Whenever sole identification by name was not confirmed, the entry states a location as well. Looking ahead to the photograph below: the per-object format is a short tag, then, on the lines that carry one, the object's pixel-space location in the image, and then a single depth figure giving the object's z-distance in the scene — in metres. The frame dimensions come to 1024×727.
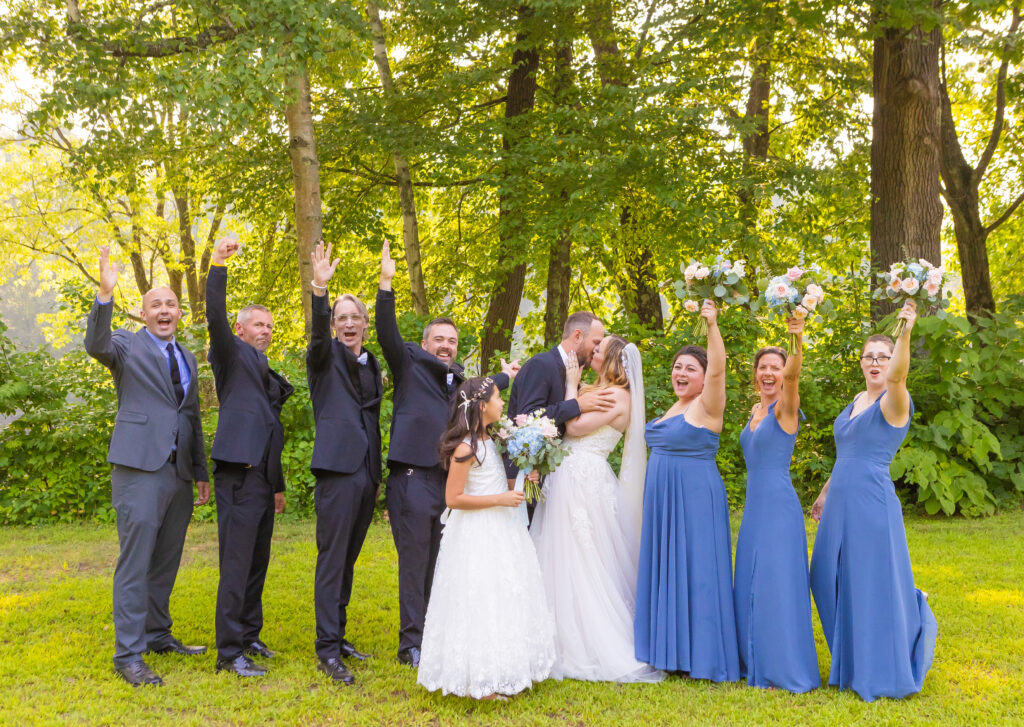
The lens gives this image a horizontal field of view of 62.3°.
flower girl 4.51
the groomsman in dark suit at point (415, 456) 5.25
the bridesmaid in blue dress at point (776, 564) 4.80
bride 5.07
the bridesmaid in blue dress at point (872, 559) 4.64
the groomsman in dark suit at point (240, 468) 5.09
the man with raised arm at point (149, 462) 4.98
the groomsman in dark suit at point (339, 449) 5.09
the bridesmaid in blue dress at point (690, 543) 4.95
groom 5.46
